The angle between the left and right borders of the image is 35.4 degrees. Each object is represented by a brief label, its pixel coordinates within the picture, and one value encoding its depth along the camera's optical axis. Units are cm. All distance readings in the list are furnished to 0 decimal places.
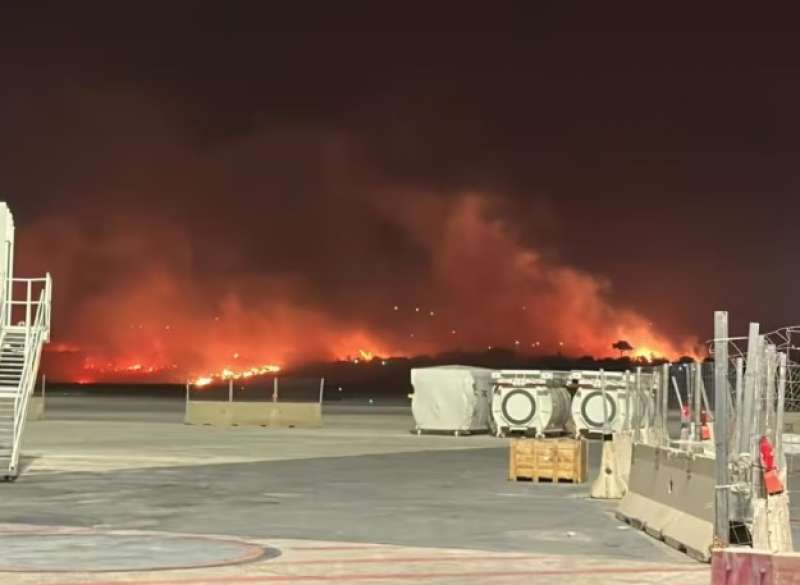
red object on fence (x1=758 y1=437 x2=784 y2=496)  1283
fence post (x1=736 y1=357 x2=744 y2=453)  1307
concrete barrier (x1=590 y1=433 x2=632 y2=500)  2227
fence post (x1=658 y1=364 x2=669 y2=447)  1977
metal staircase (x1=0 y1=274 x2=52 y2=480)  2594
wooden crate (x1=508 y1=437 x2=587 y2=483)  2530
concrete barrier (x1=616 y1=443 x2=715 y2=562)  1518
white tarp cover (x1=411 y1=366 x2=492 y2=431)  4675
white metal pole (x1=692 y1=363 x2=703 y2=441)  1788
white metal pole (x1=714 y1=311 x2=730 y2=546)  1242
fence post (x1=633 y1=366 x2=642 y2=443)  2078
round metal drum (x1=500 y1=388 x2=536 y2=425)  4578
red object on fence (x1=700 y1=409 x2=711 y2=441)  2613
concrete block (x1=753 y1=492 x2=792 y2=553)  1279
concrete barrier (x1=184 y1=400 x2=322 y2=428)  5231
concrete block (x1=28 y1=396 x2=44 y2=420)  5709
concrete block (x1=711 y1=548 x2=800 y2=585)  1063
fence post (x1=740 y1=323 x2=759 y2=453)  1270
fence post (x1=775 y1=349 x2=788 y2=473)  1376
